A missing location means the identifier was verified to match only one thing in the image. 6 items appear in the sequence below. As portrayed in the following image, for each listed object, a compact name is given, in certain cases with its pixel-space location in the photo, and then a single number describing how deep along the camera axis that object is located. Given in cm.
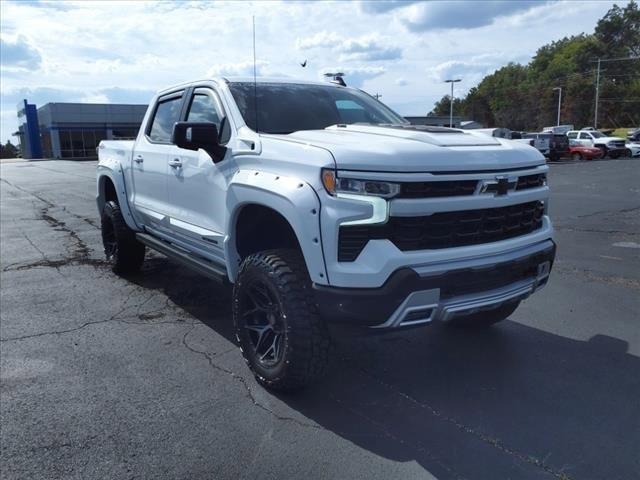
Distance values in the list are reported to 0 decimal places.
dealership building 6059
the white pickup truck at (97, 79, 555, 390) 299
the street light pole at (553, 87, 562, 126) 8126
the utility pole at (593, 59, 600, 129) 7173
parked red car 3631
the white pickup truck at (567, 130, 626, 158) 3769
